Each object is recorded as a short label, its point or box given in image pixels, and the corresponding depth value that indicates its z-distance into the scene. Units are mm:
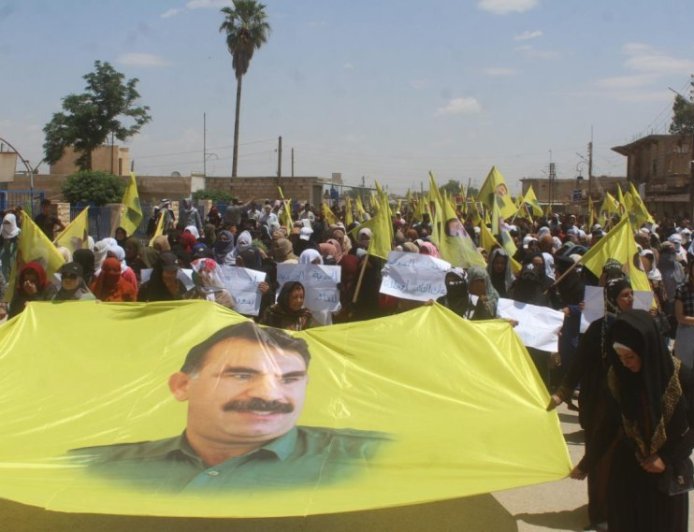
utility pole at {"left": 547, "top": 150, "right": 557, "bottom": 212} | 72912
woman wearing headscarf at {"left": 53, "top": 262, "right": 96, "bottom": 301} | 6672
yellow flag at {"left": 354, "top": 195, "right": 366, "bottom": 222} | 22523
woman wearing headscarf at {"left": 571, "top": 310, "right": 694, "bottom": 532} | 3986
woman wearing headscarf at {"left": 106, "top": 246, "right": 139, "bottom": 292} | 7951
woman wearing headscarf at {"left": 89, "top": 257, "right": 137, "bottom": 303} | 7723
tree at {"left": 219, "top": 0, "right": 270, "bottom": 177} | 47781
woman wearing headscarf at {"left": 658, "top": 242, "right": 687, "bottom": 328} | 11164
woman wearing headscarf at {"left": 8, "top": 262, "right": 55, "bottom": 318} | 6930
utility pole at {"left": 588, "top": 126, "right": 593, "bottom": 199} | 64531
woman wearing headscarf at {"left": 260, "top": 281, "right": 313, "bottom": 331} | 6578
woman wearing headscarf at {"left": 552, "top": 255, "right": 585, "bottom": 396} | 7668
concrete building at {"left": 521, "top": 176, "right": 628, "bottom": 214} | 71500
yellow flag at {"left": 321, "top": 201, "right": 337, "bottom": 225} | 21619
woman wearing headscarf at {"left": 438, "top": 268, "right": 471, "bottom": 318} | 7562
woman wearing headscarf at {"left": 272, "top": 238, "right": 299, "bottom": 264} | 9266
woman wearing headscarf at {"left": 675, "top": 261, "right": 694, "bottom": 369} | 6523
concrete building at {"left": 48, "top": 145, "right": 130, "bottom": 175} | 56906
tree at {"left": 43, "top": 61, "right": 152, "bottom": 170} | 46750
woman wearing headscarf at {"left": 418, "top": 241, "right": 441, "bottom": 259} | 10023
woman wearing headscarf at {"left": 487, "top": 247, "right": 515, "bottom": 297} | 9164
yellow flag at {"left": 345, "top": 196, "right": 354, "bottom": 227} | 22588
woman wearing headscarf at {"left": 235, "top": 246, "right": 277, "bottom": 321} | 8235
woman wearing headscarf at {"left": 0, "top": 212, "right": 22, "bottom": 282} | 12866
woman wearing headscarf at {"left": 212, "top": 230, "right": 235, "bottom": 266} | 11557
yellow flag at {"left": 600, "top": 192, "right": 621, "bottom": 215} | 21281
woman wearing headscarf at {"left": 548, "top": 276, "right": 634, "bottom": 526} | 4859
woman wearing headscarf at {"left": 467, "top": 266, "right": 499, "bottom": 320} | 7301
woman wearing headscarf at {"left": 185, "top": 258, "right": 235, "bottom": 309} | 7625
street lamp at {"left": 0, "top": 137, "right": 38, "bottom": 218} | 18344
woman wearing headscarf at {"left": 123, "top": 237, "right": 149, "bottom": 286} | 9852
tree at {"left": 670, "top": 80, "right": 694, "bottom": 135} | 64938
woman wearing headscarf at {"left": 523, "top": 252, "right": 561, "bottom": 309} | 8802
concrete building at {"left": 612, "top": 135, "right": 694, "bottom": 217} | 47719
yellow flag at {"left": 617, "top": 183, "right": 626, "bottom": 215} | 17516
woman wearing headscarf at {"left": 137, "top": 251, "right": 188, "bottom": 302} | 7723
